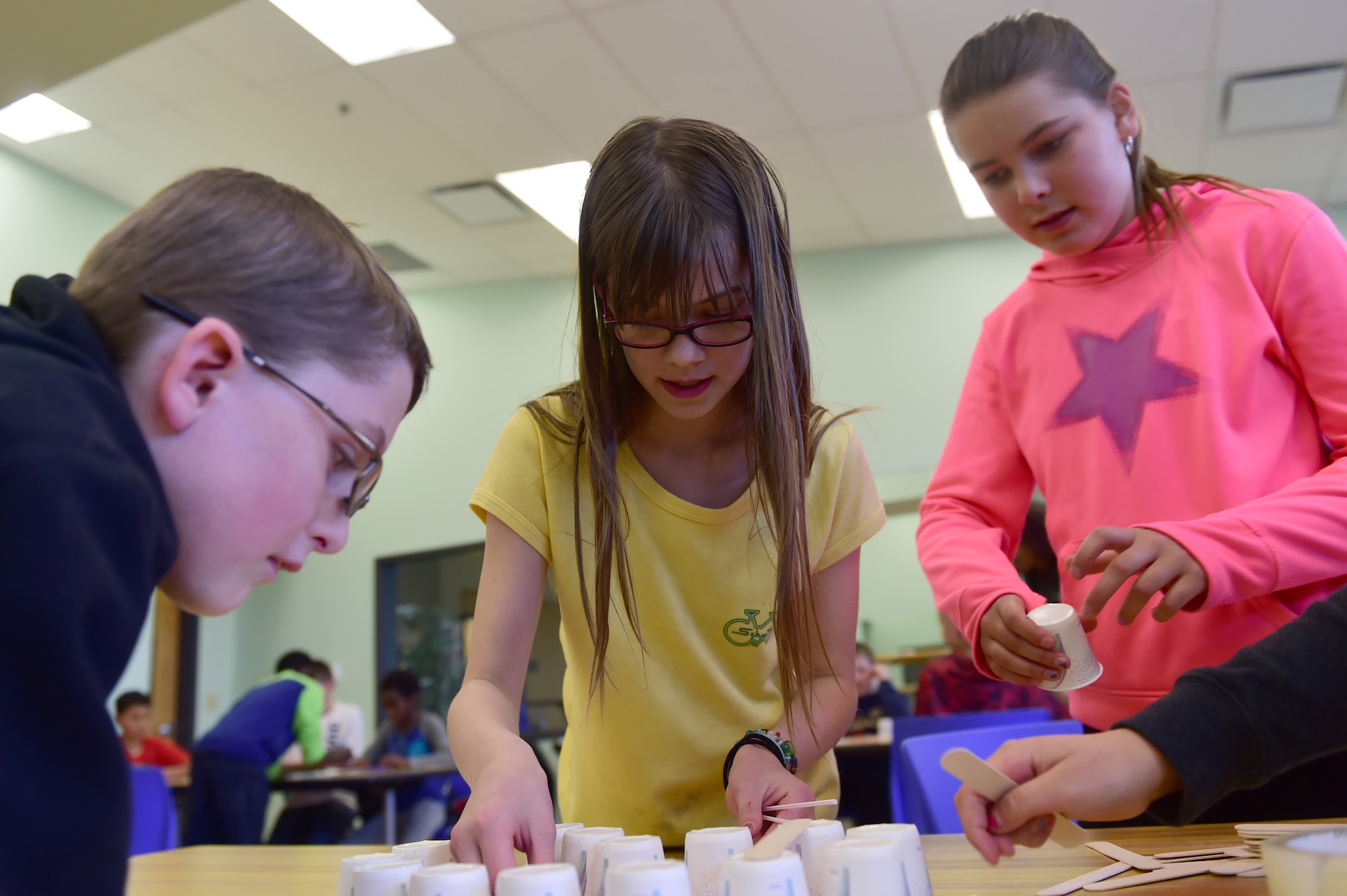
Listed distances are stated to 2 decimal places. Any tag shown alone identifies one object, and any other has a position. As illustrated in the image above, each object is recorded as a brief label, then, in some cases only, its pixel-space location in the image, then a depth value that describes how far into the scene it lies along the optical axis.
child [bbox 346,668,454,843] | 5.73
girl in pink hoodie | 1.04
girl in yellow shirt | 1.10
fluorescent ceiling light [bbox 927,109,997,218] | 4.69
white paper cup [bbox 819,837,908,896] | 0.63
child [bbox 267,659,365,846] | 4.84
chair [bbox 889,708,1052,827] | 2.74
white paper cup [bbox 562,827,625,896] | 0.78
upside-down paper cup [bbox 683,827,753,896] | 0.73
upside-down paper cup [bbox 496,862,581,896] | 0.64
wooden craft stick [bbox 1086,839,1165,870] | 0.78
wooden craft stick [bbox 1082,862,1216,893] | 0.74
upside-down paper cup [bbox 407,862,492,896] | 0.65
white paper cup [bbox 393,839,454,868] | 0.80
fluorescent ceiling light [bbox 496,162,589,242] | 5.04
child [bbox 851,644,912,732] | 4.75
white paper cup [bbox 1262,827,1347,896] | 0.47
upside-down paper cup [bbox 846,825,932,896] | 0.67
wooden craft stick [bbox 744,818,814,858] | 0.67
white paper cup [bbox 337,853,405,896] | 0.75
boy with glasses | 0.49
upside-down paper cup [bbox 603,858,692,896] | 0.63
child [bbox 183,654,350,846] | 3.98
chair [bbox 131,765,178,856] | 2.43
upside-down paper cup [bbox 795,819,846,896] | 0.68
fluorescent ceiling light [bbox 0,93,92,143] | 4.55
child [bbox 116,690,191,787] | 5.67
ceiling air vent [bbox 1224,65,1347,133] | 4.29
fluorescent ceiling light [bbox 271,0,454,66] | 3.84
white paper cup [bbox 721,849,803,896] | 0.62
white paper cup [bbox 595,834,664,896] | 0.74
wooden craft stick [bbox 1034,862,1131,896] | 0.74
